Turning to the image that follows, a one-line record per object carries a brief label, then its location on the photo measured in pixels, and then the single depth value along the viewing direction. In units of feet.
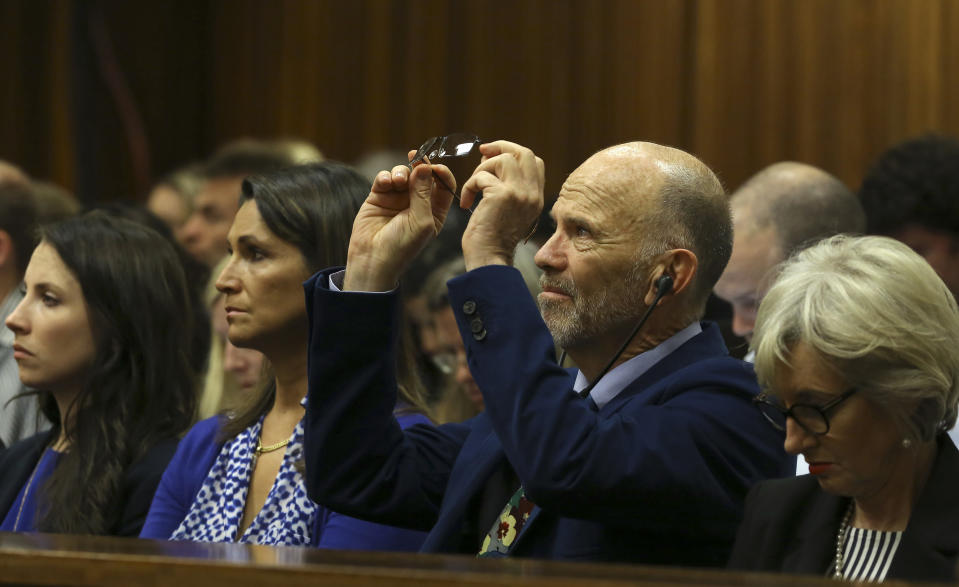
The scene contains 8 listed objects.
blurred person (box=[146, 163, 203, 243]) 31.24
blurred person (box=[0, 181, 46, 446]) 22.00
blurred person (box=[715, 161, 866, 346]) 21.09
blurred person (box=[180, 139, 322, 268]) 29.22
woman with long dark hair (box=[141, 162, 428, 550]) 16.10
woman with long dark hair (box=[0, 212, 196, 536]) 18.22
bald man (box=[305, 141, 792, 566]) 11.76
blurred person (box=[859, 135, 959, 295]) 19.86
